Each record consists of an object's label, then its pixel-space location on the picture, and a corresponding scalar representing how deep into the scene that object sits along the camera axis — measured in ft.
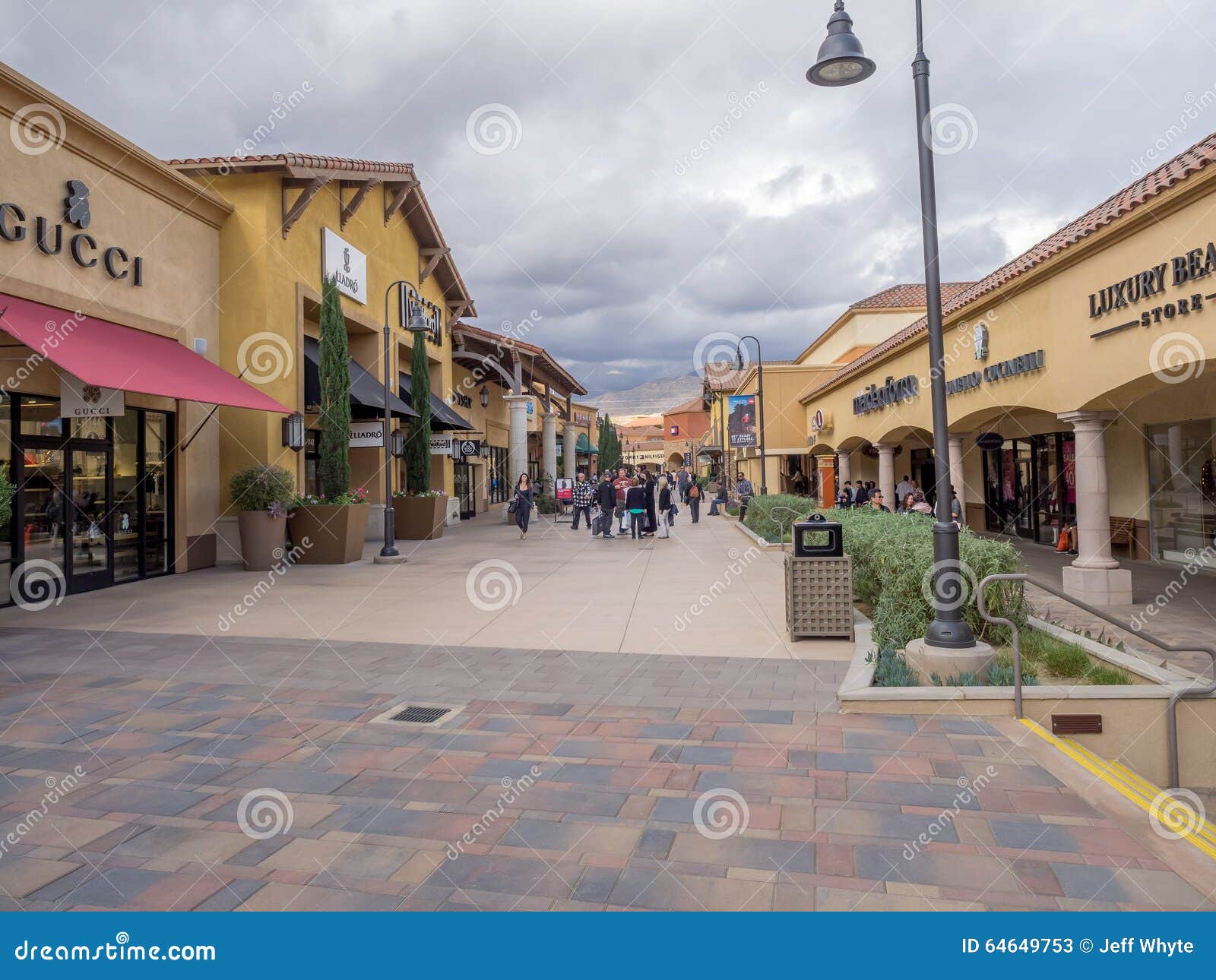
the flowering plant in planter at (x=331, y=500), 47.93
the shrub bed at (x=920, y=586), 22.80
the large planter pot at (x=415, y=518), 65.46
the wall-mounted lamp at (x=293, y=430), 49.78
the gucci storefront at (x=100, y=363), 32.60
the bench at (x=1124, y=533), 48.96
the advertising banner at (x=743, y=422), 136.36
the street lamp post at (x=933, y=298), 20.22
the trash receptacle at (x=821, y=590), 24.93
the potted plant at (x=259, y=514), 44.60
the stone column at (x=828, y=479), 111.45
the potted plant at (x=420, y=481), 65.57
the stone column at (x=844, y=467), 99.14
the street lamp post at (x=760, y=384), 93.39
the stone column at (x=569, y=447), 123.65
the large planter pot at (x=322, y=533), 47.47
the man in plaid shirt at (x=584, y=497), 80.62
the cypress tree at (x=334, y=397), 49.47
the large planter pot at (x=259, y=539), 44.57
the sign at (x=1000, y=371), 39.47
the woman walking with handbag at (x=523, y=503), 67.00
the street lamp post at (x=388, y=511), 50.29
